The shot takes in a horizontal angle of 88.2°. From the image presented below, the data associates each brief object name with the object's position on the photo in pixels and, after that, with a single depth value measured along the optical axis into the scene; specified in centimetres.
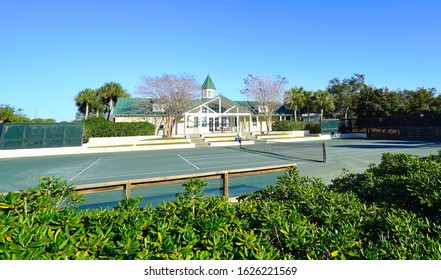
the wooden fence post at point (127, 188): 464
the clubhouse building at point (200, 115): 3709
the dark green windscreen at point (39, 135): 2202
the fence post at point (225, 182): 557
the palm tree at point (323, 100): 4600
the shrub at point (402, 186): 345
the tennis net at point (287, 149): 1753
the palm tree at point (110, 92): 5012
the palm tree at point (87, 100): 4750
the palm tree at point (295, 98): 4631
